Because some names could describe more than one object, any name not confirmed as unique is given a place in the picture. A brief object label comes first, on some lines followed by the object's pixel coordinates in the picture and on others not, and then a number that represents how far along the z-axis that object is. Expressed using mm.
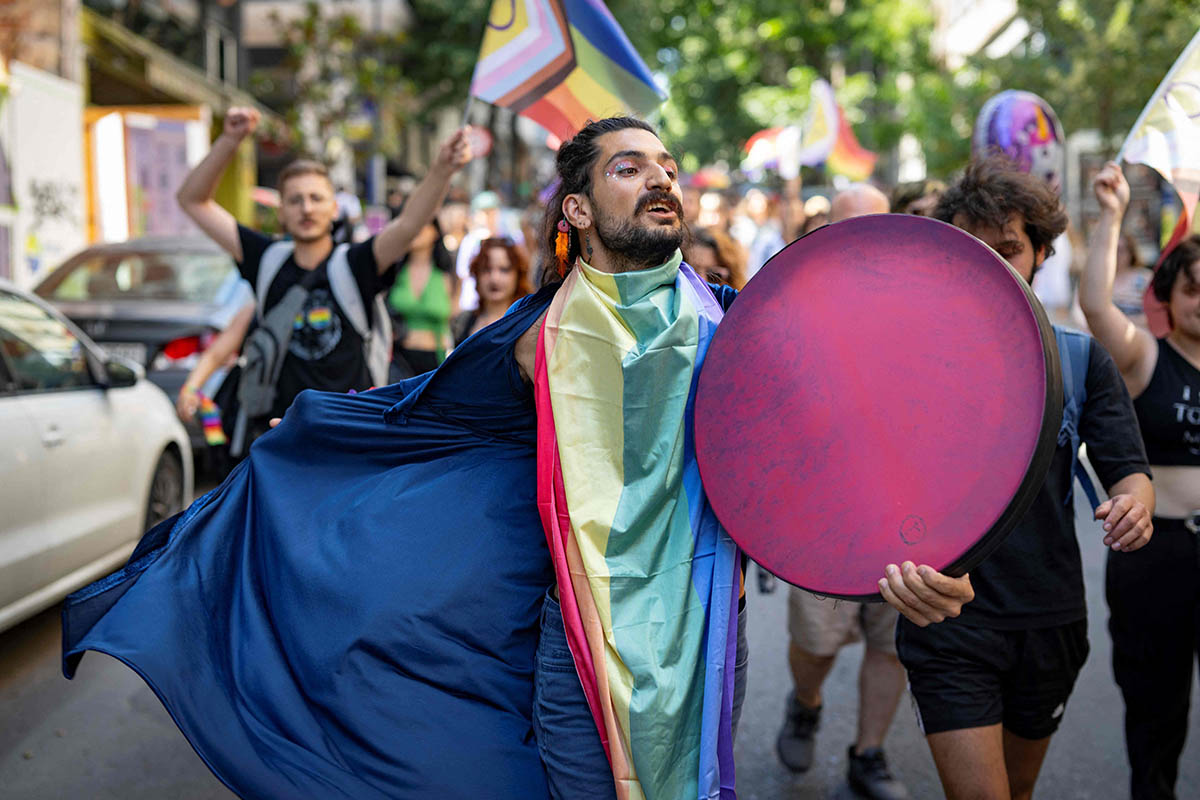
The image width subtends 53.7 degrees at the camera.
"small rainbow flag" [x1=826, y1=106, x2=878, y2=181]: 12656
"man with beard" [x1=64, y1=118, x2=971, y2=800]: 2291
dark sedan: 8141
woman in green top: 6293
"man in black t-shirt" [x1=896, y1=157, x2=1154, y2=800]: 2824
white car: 4766
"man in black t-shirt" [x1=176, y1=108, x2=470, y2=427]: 4367
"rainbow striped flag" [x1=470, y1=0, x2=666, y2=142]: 4074
